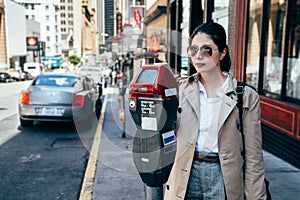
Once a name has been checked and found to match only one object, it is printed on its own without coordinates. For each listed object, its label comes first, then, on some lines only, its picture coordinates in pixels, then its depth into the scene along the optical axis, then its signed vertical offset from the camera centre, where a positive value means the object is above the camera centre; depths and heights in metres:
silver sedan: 7.53 -1.04
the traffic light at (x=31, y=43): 63.18 +2.40
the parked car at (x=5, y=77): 33.94 -2.12
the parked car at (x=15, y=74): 37.98 -2.01
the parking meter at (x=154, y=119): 1.78 -0.33
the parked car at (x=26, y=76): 41.67 -2.41
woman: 1.94 -0.45
